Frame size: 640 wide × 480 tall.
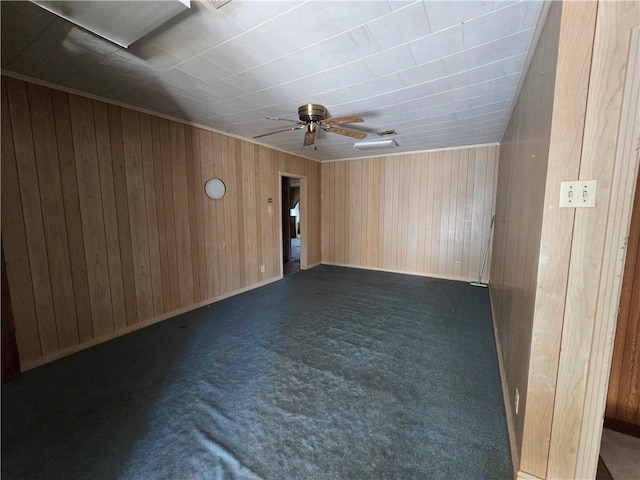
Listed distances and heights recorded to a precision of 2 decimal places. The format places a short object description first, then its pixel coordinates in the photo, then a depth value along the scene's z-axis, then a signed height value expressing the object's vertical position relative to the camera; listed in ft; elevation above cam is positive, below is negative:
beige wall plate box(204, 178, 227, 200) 11.07 +1.04
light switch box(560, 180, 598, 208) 3.25 +0.22
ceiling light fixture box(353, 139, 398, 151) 12.42 +3.34
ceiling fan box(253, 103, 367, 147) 8.09 +2.91
